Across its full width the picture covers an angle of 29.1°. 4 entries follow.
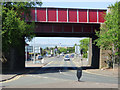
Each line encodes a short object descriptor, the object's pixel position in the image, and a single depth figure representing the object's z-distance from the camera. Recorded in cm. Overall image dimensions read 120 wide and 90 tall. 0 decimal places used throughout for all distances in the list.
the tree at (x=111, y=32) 2631
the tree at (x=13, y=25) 2473
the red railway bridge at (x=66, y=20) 3362
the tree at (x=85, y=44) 10212
